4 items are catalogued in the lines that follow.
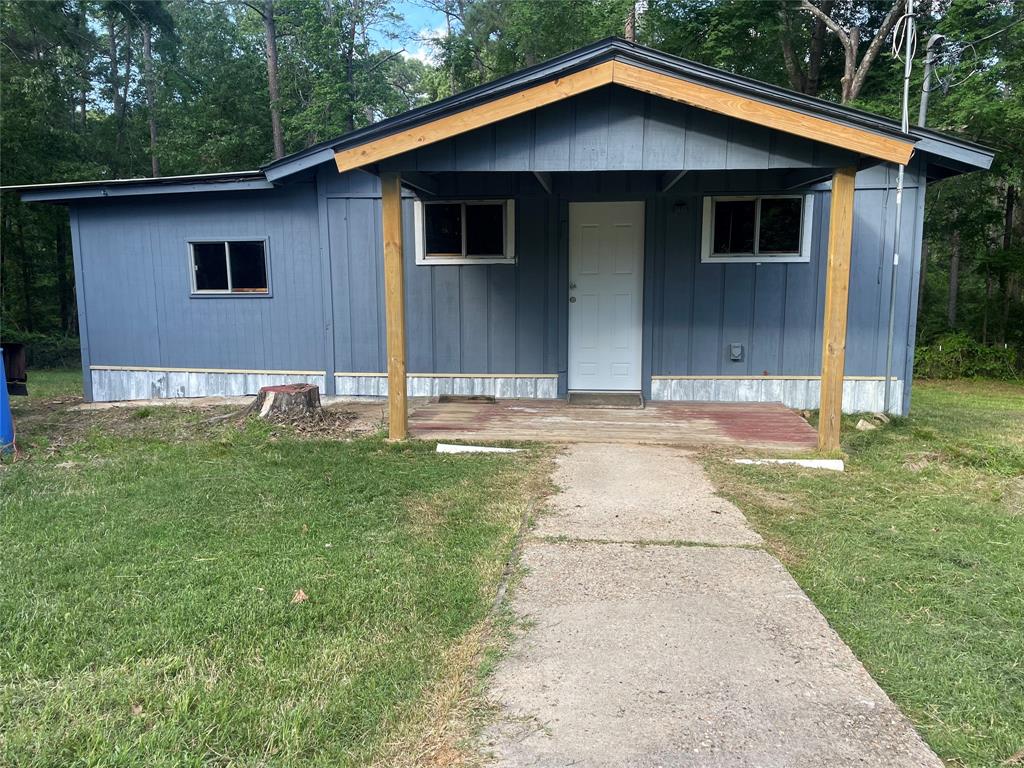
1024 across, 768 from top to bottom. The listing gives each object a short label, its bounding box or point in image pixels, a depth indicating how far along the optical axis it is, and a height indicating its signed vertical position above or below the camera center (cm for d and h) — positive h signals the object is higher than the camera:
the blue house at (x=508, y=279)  696 +34
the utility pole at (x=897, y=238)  653 +70
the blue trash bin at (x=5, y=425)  517 -89
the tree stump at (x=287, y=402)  620 -86
